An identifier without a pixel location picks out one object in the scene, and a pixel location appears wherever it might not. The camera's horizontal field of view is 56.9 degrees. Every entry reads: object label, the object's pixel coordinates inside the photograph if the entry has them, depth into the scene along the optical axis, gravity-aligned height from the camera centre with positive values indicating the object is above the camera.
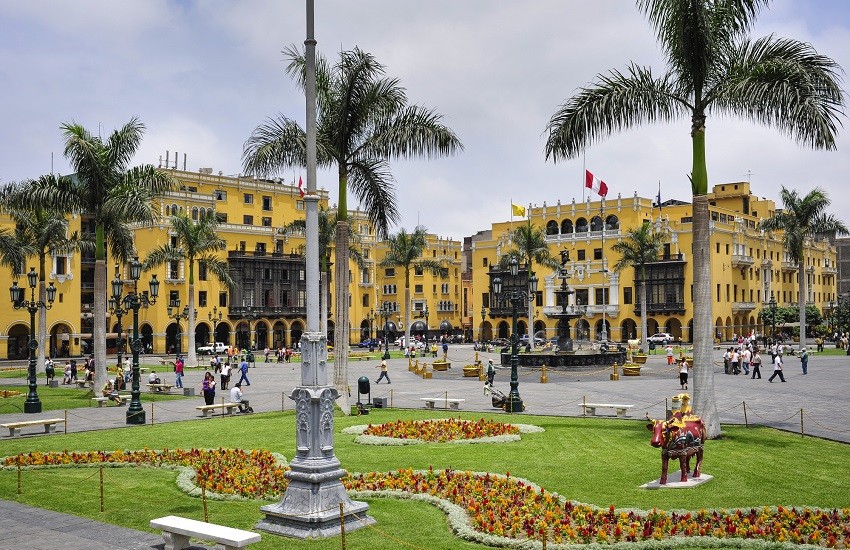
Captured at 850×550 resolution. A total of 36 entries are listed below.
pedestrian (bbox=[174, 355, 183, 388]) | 36.59 -2.40
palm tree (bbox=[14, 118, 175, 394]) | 29.50 +5.13
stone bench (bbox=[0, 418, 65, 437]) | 21.42 -2.84
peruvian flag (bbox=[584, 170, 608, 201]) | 67.19 +11.16
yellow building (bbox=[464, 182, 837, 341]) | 85.75 +5.24
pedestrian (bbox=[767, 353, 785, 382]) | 36.36 -2.61
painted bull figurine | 13.38 -2.15
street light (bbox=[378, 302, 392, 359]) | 88.14 +0.81
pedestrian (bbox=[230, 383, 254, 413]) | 27.25 -2.75
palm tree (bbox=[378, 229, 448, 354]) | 74.56 +6.75
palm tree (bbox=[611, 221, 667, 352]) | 64.19 +5.34
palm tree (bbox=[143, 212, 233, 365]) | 53.06 +5.16
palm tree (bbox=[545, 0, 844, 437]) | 17.39 +5.21
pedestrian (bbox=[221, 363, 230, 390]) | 36.41 -2.59
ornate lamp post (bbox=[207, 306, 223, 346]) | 77.62 +0.44
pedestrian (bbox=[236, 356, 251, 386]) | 36.47 -2.32
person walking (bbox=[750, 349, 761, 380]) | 38.56 -2.50
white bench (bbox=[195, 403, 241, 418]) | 25.95 -2.91
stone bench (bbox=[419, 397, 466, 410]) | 26.69 -2.94
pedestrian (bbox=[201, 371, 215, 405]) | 27.94 -2.43
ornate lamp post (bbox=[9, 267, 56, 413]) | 27.62 -0.33
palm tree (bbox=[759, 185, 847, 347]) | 60.97 +7.21
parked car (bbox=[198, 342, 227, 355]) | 69.62 -2.54
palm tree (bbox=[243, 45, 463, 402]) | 23.67 +5.71
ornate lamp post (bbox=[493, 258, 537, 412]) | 25.98 -1.50
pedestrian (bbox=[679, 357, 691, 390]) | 32.91 -2.47
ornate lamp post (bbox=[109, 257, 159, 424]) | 24.06 -0.67
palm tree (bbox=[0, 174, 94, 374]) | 43.12 +5.31
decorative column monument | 10.60 -2.02
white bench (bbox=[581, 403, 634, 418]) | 23.97 -2.87
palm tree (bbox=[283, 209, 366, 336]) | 59.50 +6.63
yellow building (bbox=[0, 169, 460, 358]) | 68.69 +3.80
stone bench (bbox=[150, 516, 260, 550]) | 9.09 -2.55
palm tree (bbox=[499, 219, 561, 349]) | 65.25 +6.05
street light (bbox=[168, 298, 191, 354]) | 52.19 +0.95
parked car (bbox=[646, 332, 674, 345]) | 79.51 -2.52
